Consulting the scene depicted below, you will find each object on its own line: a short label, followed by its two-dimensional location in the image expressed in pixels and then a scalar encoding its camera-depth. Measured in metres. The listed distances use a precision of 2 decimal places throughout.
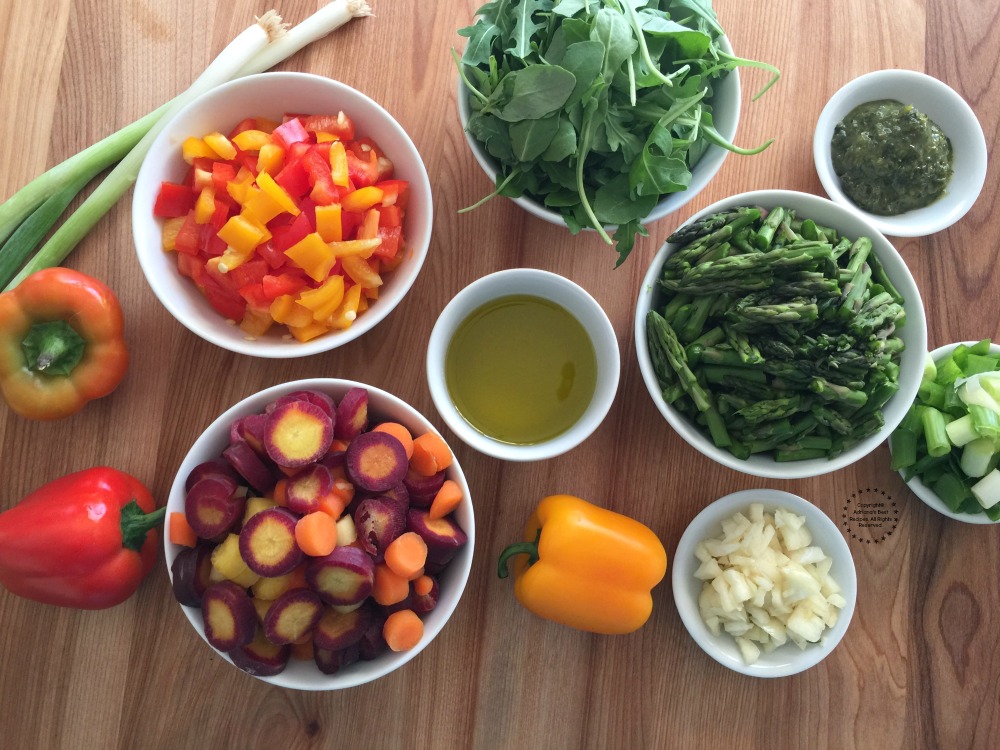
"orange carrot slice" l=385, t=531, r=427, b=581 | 0.37
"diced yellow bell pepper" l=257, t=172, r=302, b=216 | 0.38
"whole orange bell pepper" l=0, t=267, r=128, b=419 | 0.42
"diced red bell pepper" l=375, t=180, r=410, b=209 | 0.41
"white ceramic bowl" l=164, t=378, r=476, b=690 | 0.39
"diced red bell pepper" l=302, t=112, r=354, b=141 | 0.41
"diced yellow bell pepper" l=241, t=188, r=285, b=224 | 0.38
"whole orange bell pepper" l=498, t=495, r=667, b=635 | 0.42
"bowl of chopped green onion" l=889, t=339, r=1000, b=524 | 0.43
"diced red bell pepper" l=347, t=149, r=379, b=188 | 0.41
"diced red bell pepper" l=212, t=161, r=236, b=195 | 0.40
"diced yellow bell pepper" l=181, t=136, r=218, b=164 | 0.40
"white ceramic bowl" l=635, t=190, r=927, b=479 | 0.41
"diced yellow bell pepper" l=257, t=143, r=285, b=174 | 0.39
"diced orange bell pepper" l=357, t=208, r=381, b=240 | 0.40
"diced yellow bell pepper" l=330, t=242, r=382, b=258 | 0.39
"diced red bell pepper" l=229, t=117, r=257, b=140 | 0.42
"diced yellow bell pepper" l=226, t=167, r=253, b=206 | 0.39
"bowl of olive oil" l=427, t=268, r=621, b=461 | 0.43
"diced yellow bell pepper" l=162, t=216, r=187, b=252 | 0.41
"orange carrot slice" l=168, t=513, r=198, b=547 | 0.38
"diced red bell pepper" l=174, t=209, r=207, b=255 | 0.40
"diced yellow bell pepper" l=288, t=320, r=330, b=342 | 0.40
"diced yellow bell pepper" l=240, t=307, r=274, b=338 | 0.41
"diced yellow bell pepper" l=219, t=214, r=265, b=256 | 0.38
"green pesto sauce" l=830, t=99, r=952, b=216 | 0.45
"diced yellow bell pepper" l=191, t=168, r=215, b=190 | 0.40
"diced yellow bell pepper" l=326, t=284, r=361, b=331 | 0.40
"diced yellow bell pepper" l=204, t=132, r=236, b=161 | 0.40
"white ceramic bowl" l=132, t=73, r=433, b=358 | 0.40
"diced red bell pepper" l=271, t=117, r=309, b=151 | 0.40
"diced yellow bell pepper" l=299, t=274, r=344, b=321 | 0.39
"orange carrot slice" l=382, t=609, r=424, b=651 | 0.37
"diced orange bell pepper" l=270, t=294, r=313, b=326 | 0.40
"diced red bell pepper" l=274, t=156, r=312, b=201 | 0.39
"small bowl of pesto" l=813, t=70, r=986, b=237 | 0.45
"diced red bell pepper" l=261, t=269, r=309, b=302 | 0.39
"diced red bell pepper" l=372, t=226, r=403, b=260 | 0.41
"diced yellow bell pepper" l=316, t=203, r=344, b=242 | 0.38
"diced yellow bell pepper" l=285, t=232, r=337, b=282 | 0.38
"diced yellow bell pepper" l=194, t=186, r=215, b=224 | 0.39
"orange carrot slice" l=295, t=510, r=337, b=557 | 0.35
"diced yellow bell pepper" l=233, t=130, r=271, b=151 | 0.40
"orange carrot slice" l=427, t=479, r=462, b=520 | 0.39
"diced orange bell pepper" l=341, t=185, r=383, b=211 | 0.39
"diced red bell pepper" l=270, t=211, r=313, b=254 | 0.39
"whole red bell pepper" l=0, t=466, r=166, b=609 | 0.40
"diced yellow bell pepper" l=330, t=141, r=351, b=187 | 0.39
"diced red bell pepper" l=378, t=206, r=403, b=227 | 0.41
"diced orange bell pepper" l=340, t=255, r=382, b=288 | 0.40
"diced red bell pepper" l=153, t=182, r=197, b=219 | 0.41
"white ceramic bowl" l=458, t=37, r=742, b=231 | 0.40
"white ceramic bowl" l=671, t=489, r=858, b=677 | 0.44
